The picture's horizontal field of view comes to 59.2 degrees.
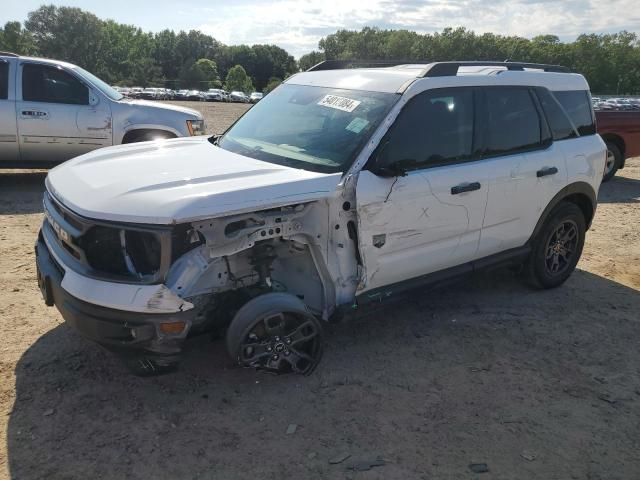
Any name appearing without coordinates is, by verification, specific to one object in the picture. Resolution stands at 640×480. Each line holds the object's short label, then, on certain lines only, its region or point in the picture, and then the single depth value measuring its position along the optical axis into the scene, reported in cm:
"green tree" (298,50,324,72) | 12888
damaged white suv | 301
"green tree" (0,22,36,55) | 9498
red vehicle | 1059
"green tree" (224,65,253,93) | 10962
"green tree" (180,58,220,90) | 11644
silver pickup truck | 801
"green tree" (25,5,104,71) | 10669
